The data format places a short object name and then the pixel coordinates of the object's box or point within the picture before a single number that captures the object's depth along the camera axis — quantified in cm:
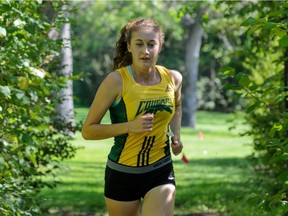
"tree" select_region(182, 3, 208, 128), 5937
